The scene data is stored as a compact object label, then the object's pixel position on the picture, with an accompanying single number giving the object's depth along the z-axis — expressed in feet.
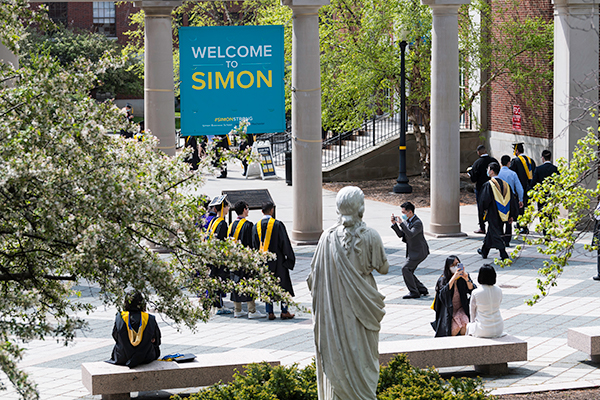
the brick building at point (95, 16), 205.77
